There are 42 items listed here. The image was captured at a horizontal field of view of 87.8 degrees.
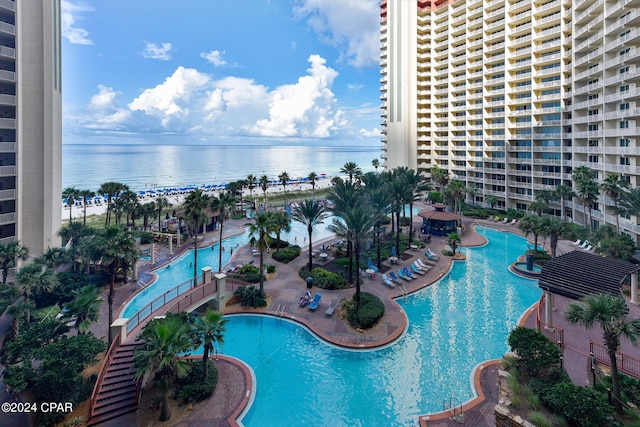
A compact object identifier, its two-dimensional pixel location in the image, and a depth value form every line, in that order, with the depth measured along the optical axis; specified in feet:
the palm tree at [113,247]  61.87
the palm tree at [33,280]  62.69
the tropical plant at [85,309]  53.62
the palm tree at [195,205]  91.91
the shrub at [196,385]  48.93
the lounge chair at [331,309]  74.60
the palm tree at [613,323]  38.06
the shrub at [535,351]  45.14
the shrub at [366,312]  69.31
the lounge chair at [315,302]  77.20
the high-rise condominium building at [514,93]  129.70
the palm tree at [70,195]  142.20
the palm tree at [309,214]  102.99
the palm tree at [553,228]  96.27
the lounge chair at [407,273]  97.85
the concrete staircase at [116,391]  45.27
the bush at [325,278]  90.60
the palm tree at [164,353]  43.74
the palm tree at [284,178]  211.27
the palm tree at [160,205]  152.05
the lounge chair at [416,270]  100.35
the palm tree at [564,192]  149.59
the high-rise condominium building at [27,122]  90.22
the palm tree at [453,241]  117.29
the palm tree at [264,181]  193.52
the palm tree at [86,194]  145.18
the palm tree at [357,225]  80.48
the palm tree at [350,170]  203.42
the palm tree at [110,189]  142.51
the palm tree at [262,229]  83.25
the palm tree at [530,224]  103.28
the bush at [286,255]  113.80
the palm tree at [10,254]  73.41
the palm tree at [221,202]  105.70
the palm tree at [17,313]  58.59
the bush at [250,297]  80.33
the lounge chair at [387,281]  91.50
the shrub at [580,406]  35.32
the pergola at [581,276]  54.85
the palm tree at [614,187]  110.83
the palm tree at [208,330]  49.85
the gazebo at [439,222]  142.31
